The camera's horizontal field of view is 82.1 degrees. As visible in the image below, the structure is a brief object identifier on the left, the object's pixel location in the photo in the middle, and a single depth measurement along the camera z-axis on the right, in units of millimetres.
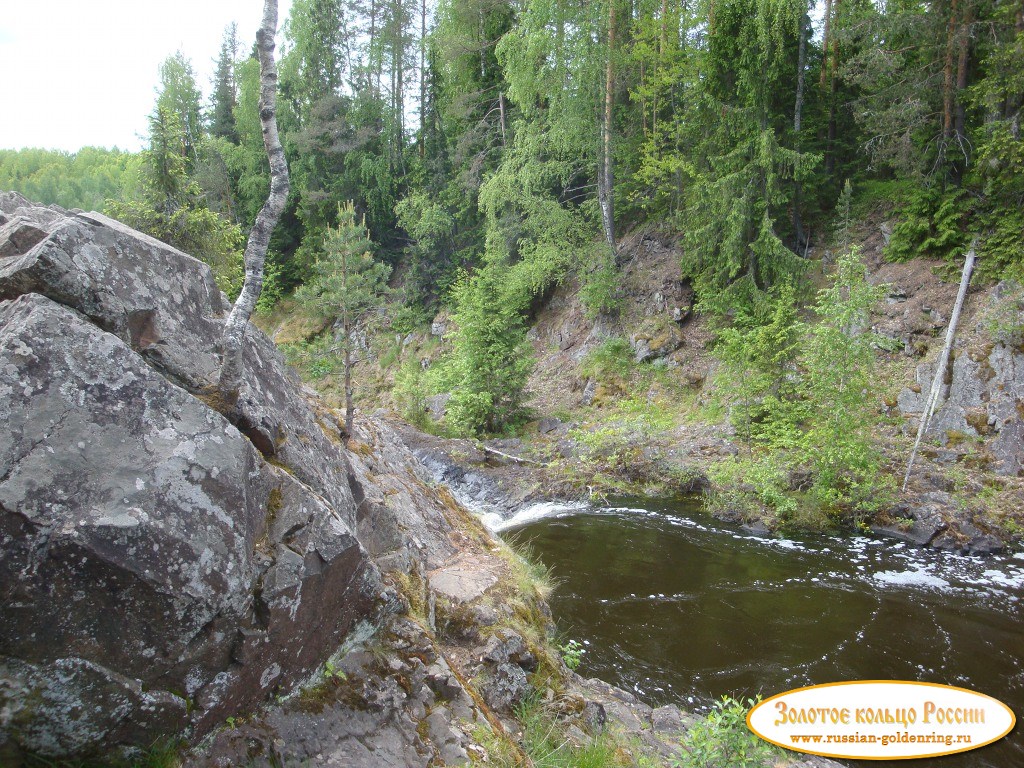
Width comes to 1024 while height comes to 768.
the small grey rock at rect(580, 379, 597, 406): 18672
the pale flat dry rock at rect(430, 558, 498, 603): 5652
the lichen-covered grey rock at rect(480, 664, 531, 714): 4754
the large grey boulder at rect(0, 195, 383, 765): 2766
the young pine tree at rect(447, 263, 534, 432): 16703
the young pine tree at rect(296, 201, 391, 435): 10398
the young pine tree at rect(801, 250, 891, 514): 10852
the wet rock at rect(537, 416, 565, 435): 17109
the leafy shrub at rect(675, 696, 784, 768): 4289
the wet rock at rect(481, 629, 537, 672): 5039
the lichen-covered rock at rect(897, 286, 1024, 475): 11383
